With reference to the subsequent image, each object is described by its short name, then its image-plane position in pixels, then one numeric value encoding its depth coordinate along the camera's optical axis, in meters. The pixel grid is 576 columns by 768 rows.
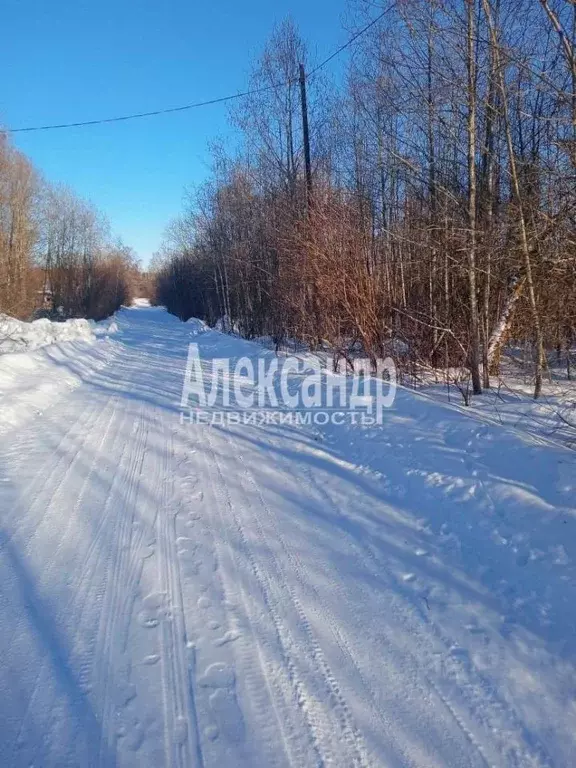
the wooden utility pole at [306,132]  14.12
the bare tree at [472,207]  7.60
